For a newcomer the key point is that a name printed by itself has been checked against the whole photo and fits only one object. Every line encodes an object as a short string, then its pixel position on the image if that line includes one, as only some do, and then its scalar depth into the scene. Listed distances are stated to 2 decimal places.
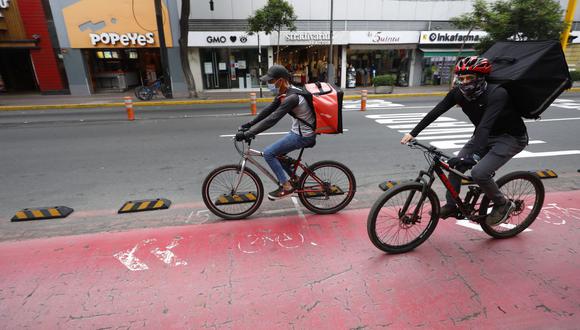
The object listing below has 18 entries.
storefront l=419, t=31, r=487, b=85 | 22.48
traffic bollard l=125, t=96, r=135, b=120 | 11.88
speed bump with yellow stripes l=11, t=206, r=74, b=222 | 4.45
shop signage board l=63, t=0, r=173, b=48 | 19.36
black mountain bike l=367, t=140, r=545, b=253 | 3.24
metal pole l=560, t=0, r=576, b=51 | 9.92
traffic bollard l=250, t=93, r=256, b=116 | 12.54
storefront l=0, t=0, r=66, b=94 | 19.31
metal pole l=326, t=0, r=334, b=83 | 19.94
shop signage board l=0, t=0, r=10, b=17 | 18.80
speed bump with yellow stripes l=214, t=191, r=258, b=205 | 4.42
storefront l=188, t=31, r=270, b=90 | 20.69
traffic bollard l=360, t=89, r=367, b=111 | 13.27
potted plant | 19.27
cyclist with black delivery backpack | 2.95
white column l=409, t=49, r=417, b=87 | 23.50
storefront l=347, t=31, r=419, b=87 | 22.12
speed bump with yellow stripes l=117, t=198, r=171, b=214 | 4.64
